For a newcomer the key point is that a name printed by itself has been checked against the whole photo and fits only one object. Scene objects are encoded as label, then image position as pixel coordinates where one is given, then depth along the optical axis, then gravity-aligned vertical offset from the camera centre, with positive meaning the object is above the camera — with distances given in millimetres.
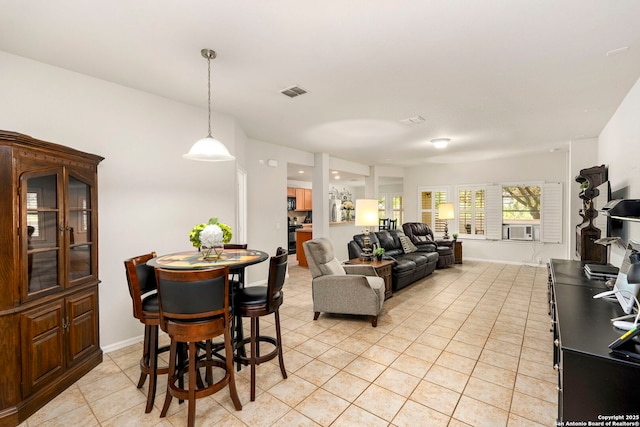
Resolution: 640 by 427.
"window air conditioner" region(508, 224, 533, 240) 7125 -509
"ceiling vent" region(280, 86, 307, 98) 3148 +1314
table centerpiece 2383 -199
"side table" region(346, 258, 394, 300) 4268 -842
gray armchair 3578 -936
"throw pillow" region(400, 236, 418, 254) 6176 -711
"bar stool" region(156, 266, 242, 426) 1828 -618
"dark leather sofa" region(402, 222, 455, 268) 6840 -720
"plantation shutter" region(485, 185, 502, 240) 7531 +4
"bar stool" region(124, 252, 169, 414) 2088 -745
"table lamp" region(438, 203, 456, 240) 7621 -14
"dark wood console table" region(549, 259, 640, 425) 1170 -675
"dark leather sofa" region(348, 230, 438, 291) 4938 -863
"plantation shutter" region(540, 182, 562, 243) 6828 -52
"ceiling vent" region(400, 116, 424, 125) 4203 +1320
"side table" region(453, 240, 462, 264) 7499 -1022
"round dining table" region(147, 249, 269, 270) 2209 -386
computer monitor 1589 -473
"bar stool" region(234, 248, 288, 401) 2316 -727
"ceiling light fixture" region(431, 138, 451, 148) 5434 +1279
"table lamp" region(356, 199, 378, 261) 4582 -39
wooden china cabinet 1995 -439
